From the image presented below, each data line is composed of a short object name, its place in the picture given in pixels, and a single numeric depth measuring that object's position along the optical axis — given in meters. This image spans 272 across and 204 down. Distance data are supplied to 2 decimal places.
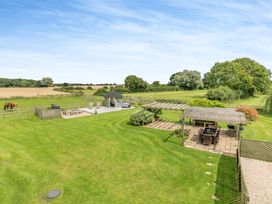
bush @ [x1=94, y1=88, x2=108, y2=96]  56.07
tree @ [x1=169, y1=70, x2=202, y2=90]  82.00
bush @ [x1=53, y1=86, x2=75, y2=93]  64.80
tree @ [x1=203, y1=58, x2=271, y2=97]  46.66
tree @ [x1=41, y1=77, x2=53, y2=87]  97.82
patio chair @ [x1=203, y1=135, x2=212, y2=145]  14.31
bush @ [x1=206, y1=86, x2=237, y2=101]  37.53
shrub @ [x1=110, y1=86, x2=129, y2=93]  63.07
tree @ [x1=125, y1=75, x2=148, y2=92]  71.94
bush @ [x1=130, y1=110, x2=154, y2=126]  20.03
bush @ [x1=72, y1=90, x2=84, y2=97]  53.51
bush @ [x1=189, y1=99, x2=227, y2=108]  21.81
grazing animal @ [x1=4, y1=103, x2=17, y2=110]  25.88
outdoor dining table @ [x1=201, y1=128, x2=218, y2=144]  14.40
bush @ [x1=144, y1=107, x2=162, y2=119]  22.71
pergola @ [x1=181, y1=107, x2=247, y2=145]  13.64
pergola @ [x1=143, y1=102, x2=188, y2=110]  20.29
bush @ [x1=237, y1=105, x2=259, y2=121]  17.94
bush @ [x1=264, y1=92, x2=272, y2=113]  27.48
